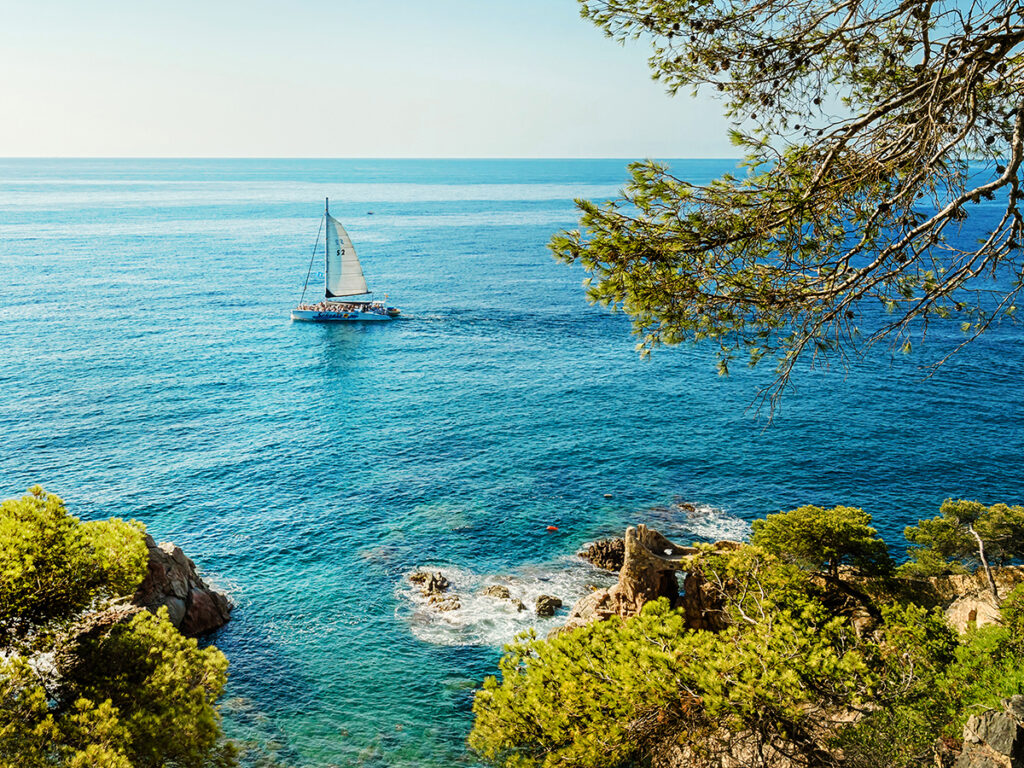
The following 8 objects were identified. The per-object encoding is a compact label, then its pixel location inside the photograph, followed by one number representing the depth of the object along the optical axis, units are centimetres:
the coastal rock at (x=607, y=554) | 4534
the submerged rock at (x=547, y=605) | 4016
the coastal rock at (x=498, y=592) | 4209
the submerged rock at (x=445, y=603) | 4134
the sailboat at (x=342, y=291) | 10306
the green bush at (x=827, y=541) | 3331
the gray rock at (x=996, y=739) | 1595
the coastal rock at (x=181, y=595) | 3700
